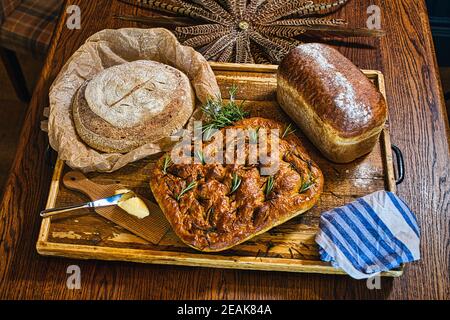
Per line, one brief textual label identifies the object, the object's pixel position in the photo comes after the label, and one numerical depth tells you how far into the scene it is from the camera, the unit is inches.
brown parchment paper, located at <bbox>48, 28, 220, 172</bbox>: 64.1
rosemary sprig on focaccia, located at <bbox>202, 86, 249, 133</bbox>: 65.0
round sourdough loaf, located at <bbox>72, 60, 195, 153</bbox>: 64.8
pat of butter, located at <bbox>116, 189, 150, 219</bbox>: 60.2
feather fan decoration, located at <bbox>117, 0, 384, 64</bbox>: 75.0
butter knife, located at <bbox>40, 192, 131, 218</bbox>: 60.5
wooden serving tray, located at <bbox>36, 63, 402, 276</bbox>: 57.2
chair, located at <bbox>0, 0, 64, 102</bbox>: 86.9
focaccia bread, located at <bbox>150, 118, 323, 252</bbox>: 55.9
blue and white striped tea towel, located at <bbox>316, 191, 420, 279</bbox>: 55.3
